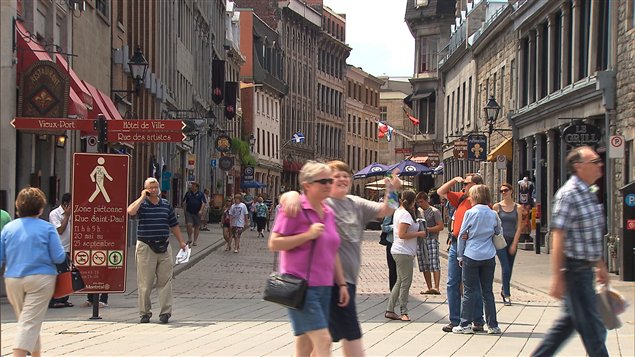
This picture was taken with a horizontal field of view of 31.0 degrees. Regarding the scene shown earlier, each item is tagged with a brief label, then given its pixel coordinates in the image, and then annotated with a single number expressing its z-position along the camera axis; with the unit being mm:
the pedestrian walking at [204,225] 47047
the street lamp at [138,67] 24109
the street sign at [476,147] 37219
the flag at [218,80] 64375
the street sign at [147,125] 17016
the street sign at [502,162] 34562
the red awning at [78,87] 22047
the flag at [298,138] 89438
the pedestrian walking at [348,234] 8516
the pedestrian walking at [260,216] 44062
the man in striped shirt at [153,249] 14195
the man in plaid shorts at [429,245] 17578
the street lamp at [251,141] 78688
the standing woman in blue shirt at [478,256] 12695
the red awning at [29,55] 19109
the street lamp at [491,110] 34312
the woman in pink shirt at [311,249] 7926
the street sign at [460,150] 38719
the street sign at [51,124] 17188
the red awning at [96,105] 24812
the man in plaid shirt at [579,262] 8477
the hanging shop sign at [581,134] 24312
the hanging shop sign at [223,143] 52719
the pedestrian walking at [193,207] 32625
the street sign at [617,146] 21125
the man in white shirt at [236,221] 31734
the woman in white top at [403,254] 14453
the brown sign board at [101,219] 15125
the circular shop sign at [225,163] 54594
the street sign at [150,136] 17047
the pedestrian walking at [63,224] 16047
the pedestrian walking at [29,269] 9625
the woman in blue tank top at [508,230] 16047
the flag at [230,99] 68125
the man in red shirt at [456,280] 12930
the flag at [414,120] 62406
